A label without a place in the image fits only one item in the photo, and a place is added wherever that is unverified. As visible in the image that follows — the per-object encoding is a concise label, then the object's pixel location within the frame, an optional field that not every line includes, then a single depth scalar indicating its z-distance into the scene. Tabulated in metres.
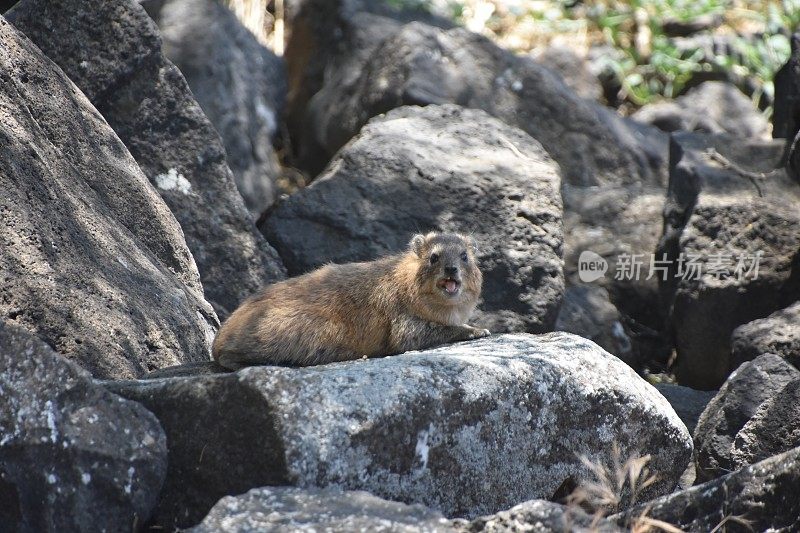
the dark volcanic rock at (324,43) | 28.83
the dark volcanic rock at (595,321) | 21.12
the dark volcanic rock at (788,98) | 23.23
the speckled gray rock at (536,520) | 10.02
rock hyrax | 14.51
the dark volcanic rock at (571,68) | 32.91
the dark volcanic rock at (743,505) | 10.87
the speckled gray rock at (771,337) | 18.72
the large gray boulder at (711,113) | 31.06
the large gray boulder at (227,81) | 24.61
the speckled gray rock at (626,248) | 23.23
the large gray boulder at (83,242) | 13.36
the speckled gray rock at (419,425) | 11.15
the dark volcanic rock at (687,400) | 17.78
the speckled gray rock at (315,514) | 9.81
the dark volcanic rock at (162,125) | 18.64
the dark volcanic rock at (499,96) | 25.78
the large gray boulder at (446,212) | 19.06
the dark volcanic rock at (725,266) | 20.81
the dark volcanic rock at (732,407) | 15.45
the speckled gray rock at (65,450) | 10.36
